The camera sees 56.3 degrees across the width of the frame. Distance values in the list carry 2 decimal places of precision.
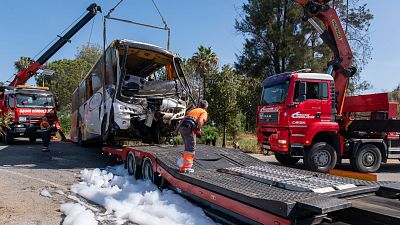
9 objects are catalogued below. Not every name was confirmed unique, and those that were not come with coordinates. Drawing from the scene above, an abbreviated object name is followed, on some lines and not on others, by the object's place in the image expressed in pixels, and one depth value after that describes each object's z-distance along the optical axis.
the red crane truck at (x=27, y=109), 16.67
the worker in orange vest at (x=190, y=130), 6.13
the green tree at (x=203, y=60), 32.62
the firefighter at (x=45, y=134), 13.16
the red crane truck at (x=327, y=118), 10.39
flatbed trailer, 3.69
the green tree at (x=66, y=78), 42.06
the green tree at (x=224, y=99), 21.64
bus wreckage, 9.35
